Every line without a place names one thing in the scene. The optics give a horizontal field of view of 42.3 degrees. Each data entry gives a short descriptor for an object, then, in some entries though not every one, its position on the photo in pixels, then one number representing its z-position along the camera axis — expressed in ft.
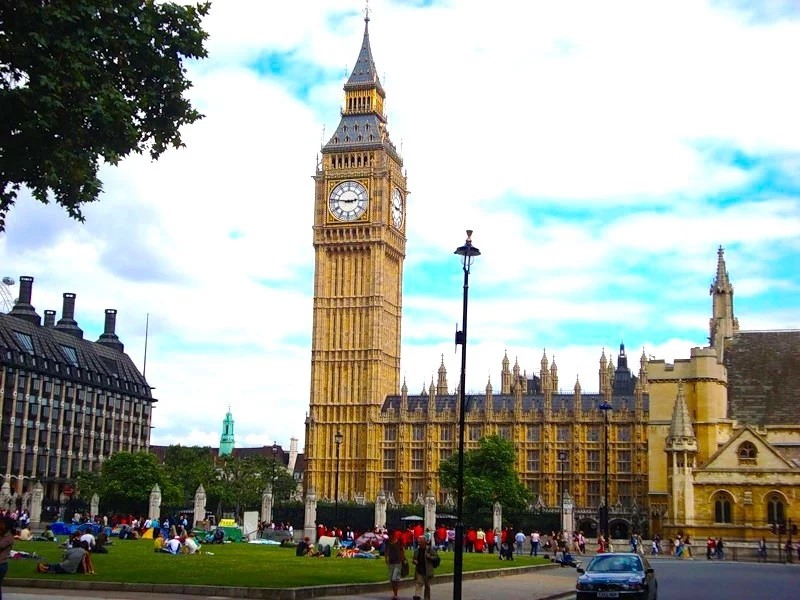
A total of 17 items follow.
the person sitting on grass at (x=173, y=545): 112.83
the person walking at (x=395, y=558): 75.92
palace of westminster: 293.84
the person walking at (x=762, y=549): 150.71
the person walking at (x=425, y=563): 74.54
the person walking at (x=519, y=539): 167.94
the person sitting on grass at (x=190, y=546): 115.24
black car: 68.39
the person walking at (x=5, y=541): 51.29
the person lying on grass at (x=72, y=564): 79.56
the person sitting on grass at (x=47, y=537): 134.21
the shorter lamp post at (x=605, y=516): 148.77
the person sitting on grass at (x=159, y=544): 118.27
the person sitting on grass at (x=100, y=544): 109.09
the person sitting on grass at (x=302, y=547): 120.98
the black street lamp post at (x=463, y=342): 72.18
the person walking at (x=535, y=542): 160.04
